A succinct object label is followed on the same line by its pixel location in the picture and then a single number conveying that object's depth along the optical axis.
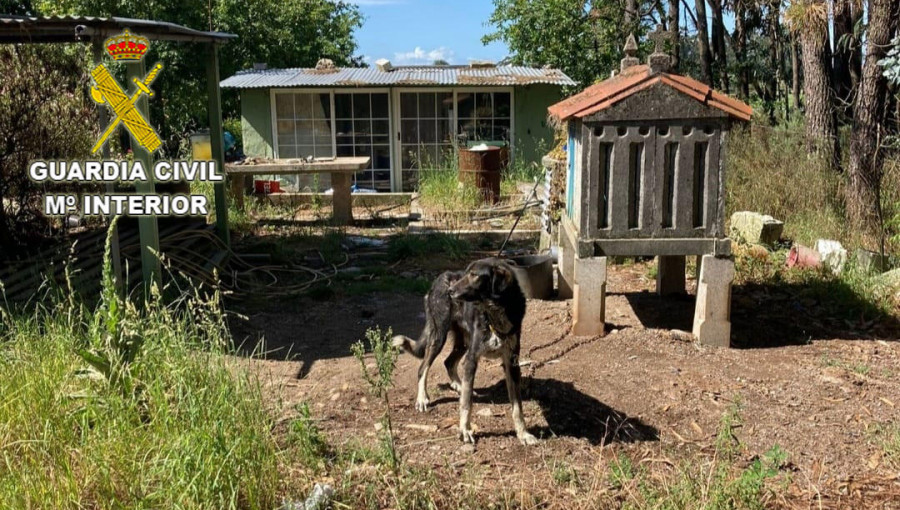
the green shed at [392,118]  16.84
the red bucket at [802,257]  8.11
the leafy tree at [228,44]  20.28
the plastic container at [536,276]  7.13
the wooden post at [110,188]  5.60
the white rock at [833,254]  7.93
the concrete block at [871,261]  7.80
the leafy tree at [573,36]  19.72
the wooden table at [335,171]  12.83
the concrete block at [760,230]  8.80
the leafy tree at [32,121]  9.02
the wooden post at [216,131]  9.22
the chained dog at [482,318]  4.16
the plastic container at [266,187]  14.61
